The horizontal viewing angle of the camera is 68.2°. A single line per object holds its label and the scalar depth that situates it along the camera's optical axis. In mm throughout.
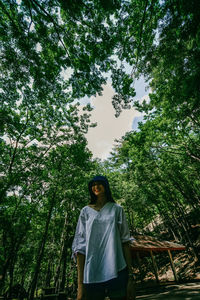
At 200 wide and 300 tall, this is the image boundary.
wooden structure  11195
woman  1384
